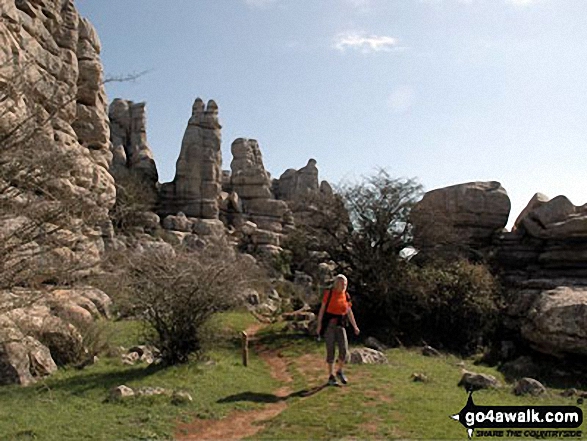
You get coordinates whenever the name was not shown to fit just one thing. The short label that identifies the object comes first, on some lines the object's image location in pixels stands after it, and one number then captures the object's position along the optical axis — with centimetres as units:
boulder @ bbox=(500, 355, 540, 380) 1513
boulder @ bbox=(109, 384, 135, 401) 880
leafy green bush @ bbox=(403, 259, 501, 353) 1903
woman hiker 966
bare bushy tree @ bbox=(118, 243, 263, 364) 1140
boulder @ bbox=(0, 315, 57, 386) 977
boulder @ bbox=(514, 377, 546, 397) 1058
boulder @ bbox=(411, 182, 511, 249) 2517
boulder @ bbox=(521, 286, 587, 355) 1518
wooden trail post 1287
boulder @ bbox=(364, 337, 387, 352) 1688
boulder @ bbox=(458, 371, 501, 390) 1086
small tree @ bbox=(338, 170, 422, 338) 1970
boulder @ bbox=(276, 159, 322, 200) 5894
